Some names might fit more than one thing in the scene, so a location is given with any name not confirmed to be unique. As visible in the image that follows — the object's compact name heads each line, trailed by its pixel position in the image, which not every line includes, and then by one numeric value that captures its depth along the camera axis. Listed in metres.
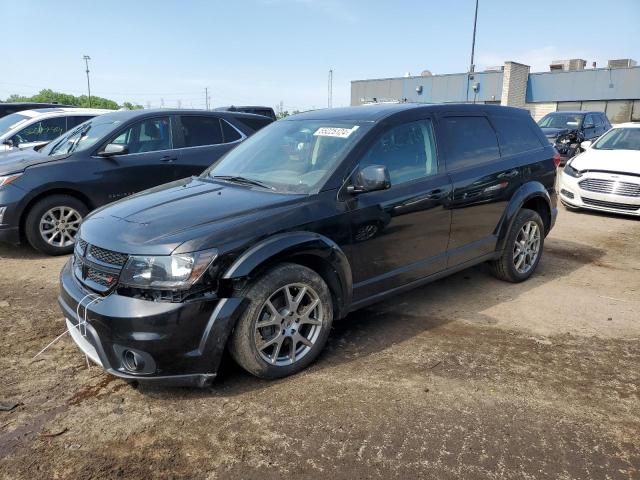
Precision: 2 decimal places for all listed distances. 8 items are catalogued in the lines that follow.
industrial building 29.53
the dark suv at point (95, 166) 5.96
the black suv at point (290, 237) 2.90
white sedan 8.18
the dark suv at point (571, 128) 14.87
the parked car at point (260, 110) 13.30
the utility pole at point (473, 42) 26.31
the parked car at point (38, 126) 8.88
